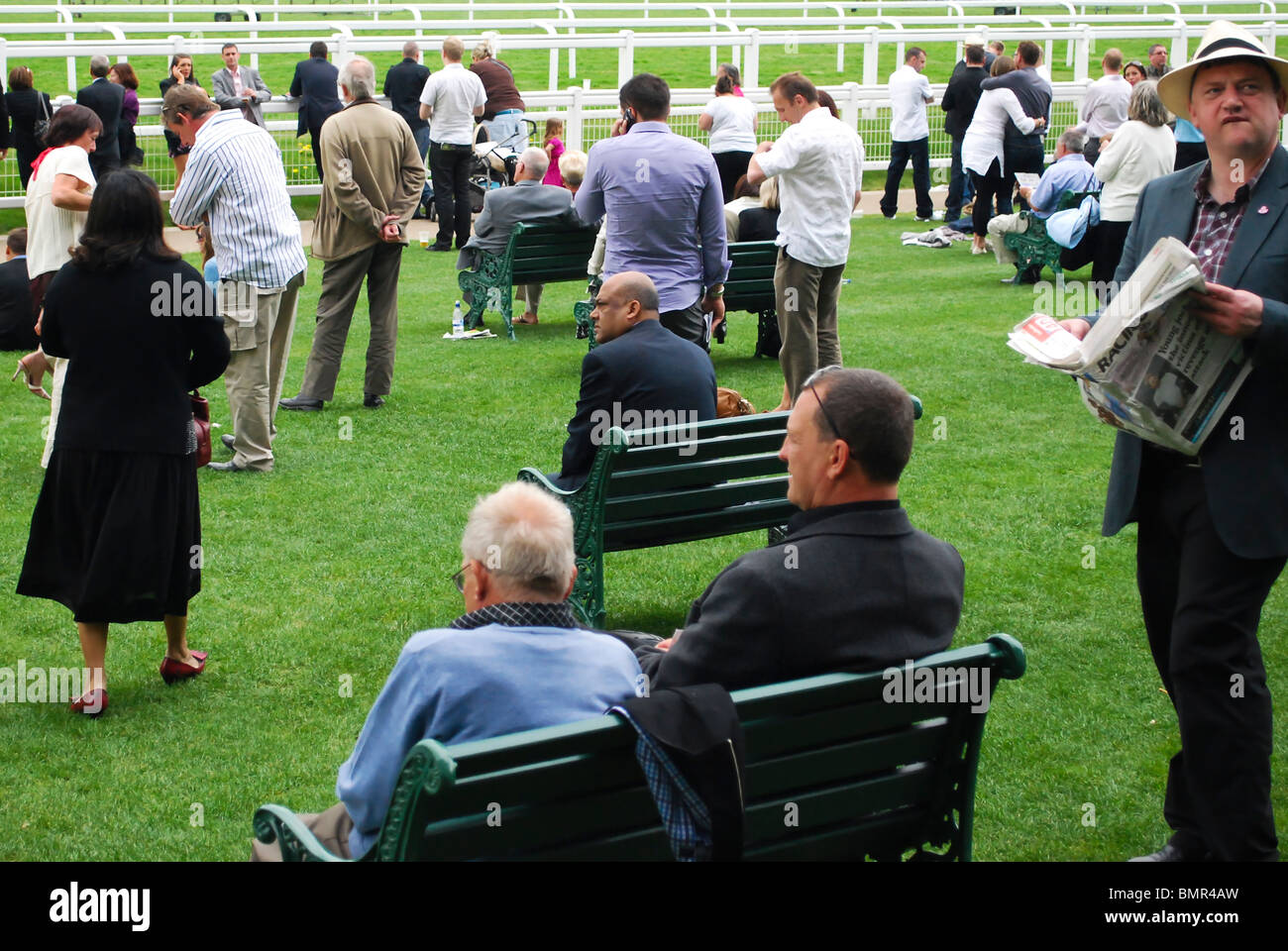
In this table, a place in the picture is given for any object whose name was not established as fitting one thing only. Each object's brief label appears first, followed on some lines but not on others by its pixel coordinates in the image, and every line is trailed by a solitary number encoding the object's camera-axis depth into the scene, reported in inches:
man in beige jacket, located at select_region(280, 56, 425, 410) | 378.6
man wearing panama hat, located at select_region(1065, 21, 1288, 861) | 151.4
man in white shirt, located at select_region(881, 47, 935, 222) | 763.4
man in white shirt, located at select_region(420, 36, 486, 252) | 655.8
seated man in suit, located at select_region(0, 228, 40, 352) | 402.9
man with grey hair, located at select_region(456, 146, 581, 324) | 504.7
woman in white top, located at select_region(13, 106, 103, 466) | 319.3
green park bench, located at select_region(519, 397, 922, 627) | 224.2
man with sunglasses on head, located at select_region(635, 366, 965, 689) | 133.0
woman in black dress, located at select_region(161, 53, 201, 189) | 721.6
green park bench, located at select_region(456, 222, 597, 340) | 499.8
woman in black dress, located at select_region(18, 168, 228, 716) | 211.0
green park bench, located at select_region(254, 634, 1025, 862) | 114.2
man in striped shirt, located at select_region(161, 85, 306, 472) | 313.6
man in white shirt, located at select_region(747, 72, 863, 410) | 368.8
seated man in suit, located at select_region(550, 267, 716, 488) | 241.0
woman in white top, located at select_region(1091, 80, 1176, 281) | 456.8
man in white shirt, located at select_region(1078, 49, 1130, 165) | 732.0
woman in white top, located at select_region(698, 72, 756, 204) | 622.5
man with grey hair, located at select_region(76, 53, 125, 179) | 650.2
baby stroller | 676.7
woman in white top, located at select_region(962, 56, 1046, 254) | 661.3
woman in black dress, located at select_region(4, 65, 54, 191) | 656.4
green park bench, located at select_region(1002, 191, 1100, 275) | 565.9
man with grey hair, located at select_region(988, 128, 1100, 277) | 564.7
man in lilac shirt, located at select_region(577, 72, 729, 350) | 341.7
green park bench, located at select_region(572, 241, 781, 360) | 459.5
